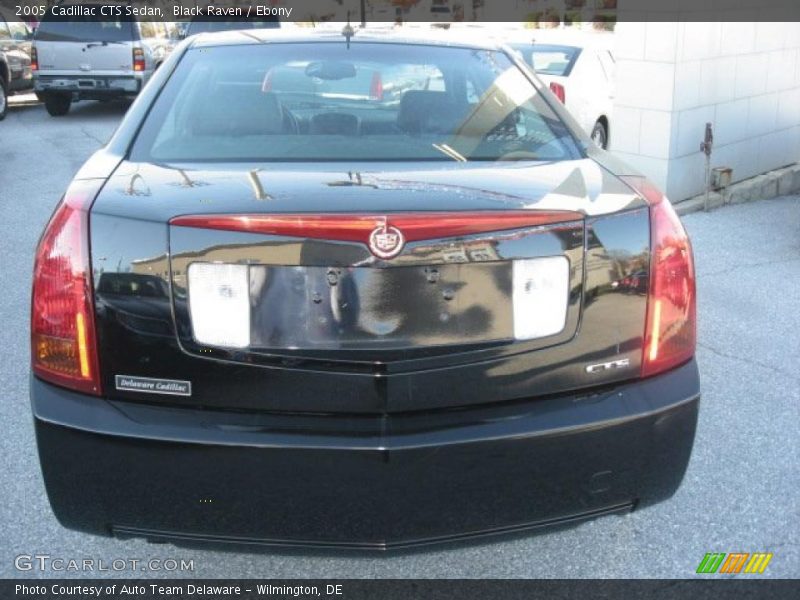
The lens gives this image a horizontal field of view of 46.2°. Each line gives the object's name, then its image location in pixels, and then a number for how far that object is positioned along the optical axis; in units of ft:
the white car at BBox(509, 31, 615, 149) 32.48
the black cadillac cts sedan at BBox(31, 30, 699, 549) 7.34
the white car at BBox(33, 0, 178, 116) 49.11
